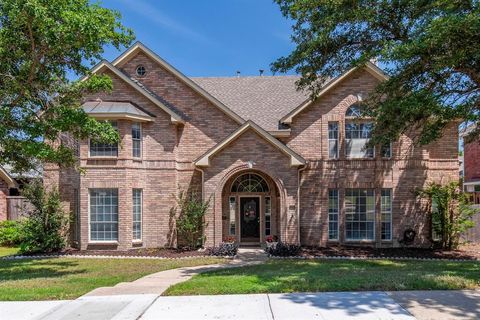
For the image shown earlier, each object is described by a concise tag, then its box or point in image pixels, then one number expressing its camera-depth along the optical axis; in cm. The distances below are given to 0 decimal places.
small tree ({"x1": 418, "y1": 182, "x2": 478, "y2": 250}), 1697
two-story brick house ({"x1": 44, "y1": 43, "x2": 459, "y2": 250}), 1677
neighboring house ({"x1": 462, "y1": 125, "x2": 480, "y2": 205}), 3224
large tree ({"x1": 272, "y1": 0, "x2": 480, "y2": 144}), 1008
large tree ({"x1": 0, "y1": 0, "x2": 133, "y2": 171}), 1054
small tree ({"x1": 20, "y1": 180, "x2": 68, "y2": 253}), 1664
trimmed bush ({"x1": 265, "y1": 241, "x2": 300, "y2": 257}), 1555
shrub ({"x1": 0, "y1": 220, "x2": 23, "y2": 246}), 2003
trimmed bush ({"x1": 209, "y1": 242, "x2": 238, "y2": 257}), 1540
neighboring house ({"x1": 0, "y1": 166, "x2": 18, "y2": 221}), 2194
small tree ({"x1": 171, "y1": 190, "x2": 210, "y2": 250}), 1678
